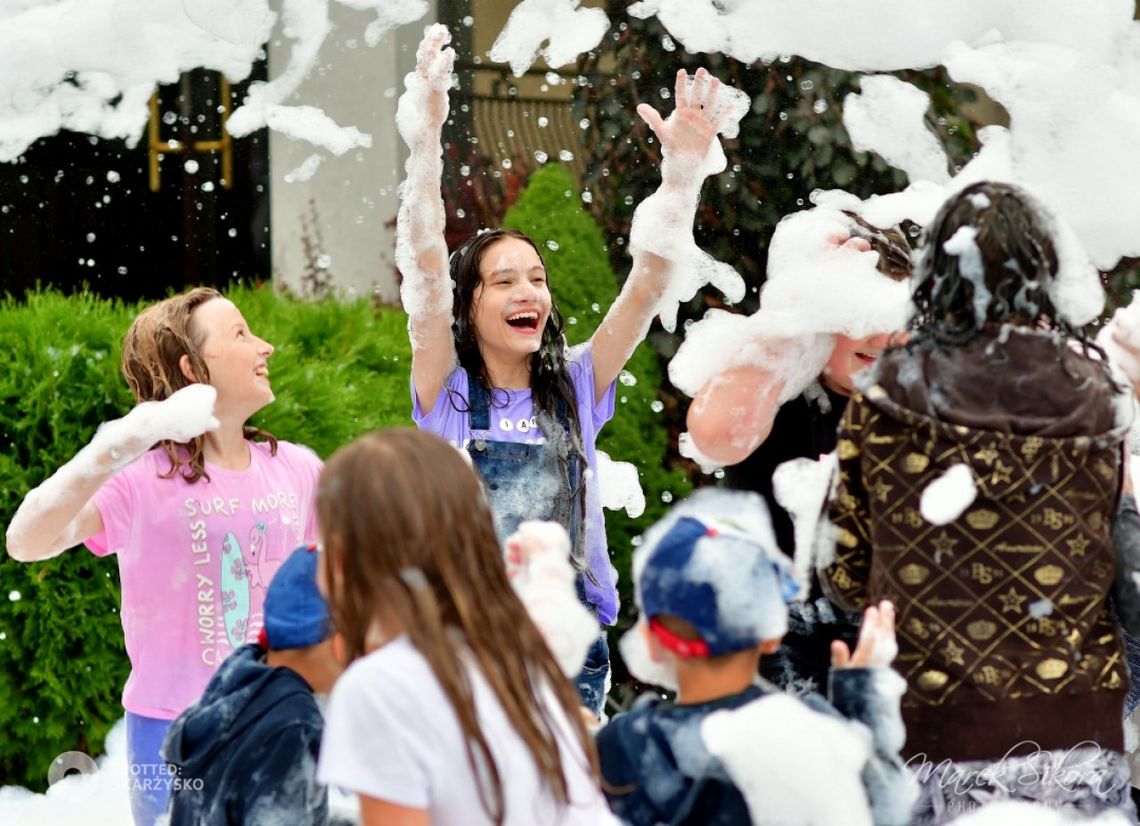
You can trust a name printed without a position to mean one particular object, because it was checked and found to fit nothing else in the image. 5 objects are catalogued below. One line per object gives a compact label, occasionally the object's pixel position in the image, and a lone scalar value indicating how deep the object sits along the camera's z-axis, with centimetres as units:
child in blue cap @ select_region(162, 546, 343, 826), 402
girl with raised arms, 561
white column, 1352
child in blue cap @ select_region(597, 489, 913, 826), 353
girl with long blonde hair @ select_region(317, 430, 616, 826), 324
